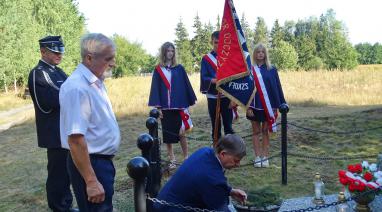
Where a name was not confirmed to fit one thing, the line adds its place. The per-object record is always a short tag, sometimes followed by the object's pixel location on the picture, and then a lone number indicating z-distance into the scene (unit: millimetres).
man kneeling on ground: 3061
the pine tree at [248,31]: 79812
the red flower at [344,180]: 4077
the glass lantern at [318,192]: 4445
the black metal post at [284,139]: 5891
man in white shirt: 2705
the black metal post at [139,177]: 2385
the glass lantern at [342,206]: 4090
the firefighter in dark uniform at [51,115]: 4672
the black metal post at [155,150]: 4970
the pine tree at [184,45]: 62031
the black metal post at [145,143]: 3125
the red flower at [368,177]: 4066
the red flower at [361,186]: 3973
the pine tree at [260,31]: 78000
